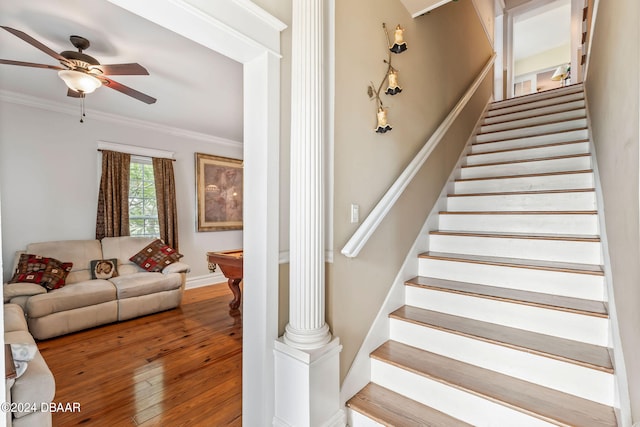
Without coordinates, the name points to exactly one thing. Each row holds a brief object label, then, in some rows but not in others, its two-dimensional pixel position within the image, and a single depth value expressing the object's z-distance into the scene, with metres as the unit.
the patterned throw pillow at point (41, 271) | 3.07
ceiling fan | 2.16
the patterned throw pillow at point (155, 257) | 3.90
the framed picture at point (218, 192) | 5.05
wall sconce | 1.84
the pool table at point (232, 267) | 3.30
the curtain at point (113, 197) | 3.98
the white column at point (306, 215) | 1.39
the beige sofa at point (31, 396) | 1.34
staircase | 1.38
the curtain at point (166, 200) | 4.50
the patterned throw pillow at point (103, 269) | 3.58
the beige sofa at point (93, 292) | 2.87
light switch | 1.69
